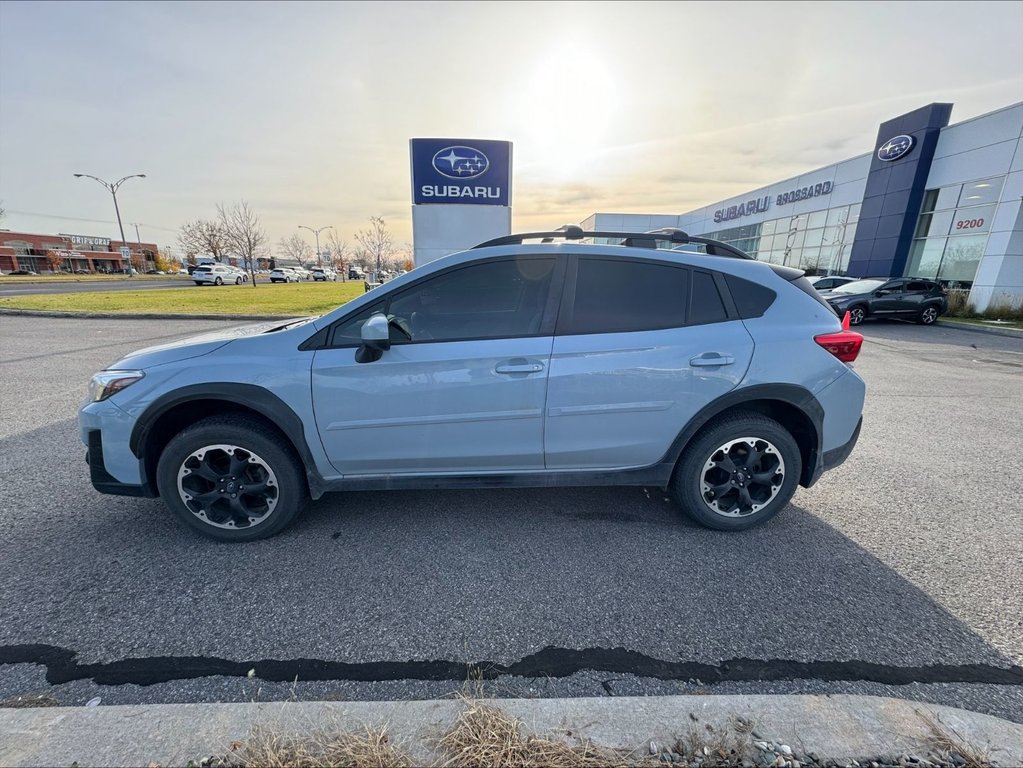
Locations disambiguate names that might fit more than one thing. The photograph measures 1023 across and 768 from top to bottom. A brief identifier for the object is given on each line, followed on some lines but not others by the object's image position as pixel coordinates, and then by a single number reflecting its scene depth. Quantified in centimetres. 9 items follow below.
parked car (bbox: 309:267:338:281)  6012
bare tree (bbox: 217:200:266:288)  4243
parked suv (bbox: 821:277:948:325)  1533
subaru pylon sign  1197
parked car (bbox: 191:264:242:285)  3459
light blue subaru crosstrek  267
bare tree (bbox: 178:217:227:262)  4700
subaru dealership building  1725
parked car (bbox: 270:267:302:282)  4616
